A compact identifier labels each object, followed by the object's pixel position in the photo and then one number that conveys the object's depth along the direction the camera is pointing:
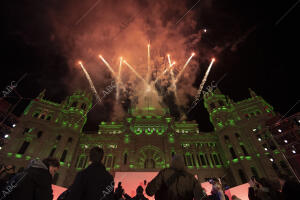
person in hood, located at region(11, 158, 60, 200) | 3.20
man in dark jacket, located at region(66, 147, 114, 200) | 3.11
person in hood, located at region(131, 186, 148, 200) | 6.26
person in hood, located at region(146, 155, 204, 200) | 3.40
